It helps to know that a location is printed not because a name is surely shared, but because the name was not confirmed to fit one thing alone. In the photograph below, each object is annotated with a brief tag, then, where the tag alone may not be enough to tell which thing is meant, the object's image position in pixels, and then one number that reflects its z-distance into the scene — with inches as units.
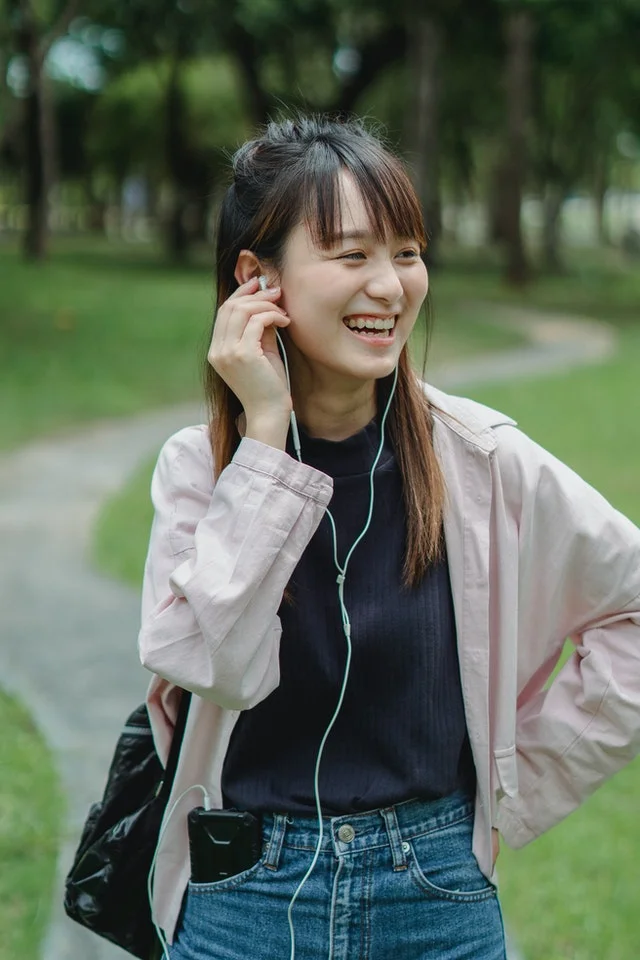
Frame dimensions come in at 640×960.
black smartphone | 78.5
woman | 77.4
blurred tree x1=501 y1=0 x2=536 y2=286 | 985.5
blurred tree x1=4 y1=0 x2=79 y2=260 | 828.0
